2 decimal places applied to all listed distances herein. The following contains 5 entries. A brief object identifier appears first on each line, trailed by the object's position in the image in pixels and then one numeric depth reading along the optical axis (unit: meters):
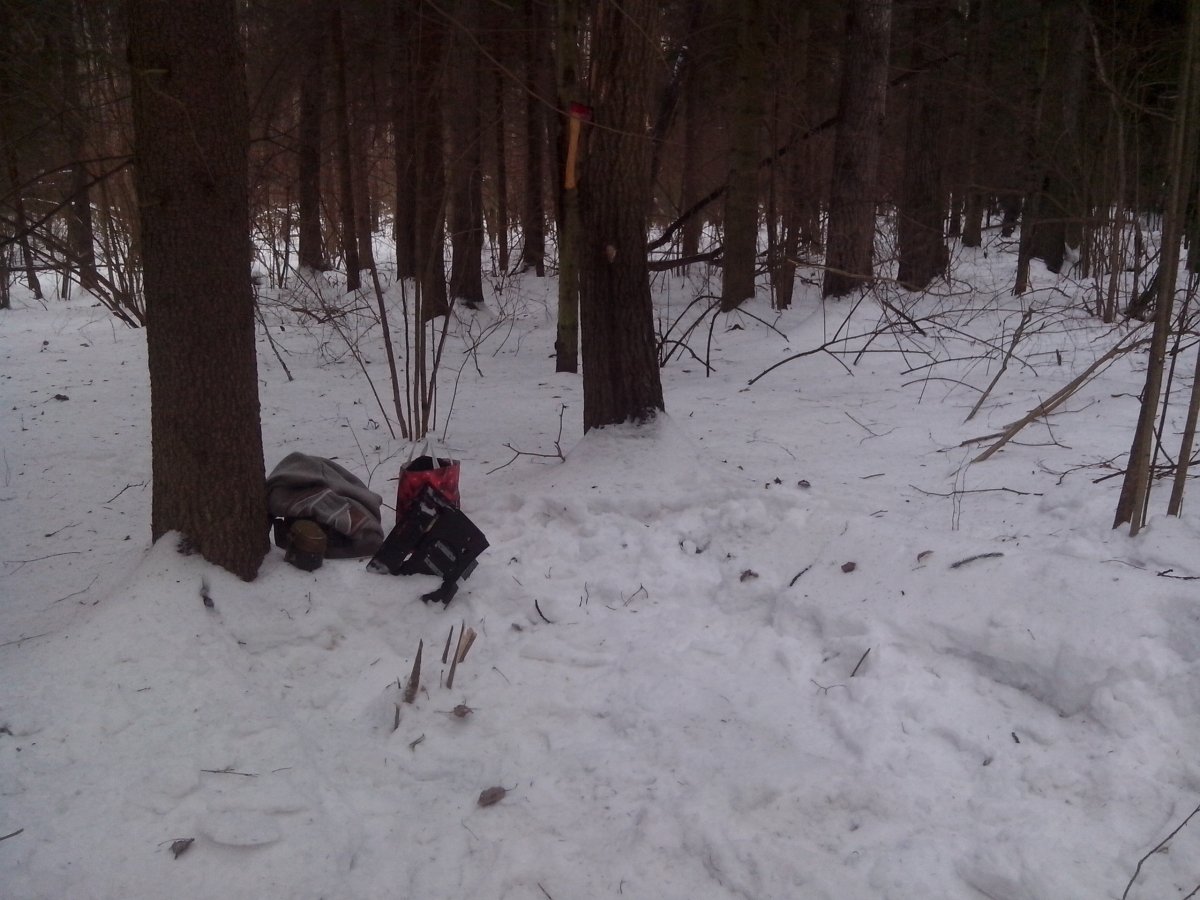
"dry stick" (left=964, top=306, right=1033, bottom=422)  5.38
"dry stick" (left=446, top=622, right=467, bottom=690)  3.36
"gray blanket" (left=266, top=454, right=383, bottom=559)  4.02
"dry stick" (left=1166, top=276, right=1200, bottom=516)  3.22
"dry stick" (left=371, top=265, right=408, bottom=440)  5.70
